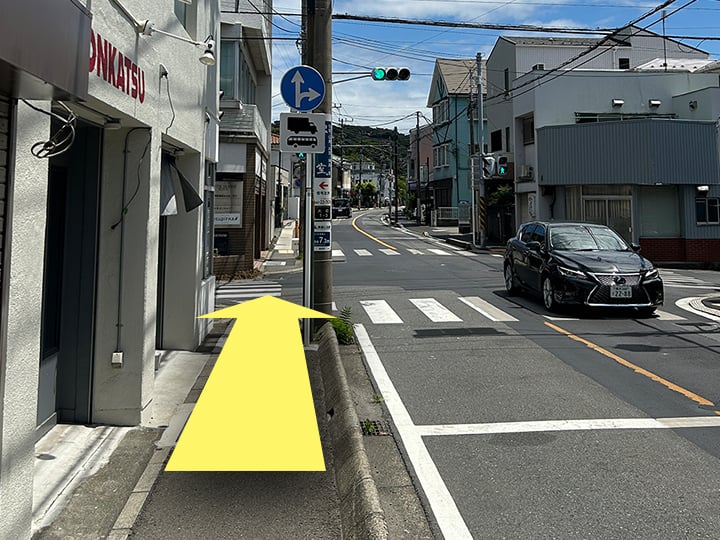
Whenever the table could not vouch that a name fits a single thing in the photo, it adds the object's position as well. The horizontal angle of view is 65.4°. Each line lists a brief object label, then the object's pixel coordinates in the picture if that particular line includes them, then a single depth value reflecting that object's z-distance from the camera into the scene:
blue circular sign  7.30
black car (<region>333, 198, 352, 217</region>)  61.97
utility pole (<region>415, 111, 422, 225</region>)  51.88
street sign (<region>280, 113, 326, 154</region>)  7.34
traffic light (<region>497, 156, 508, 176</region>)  26.70
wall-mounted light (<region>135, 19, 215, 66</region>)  4.72
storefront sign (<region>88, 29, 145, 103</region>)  3.90
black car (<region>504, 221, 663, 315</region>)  9.91
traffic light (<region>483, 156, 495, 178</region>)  27.12
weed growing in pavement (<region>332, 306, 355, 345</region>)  7.94
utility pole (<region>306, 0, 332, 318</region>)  7.93
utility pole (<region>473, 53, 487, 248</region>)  27.58
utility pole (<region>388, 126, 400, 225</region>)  54.06
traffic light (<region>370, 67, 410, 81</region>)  11.63
